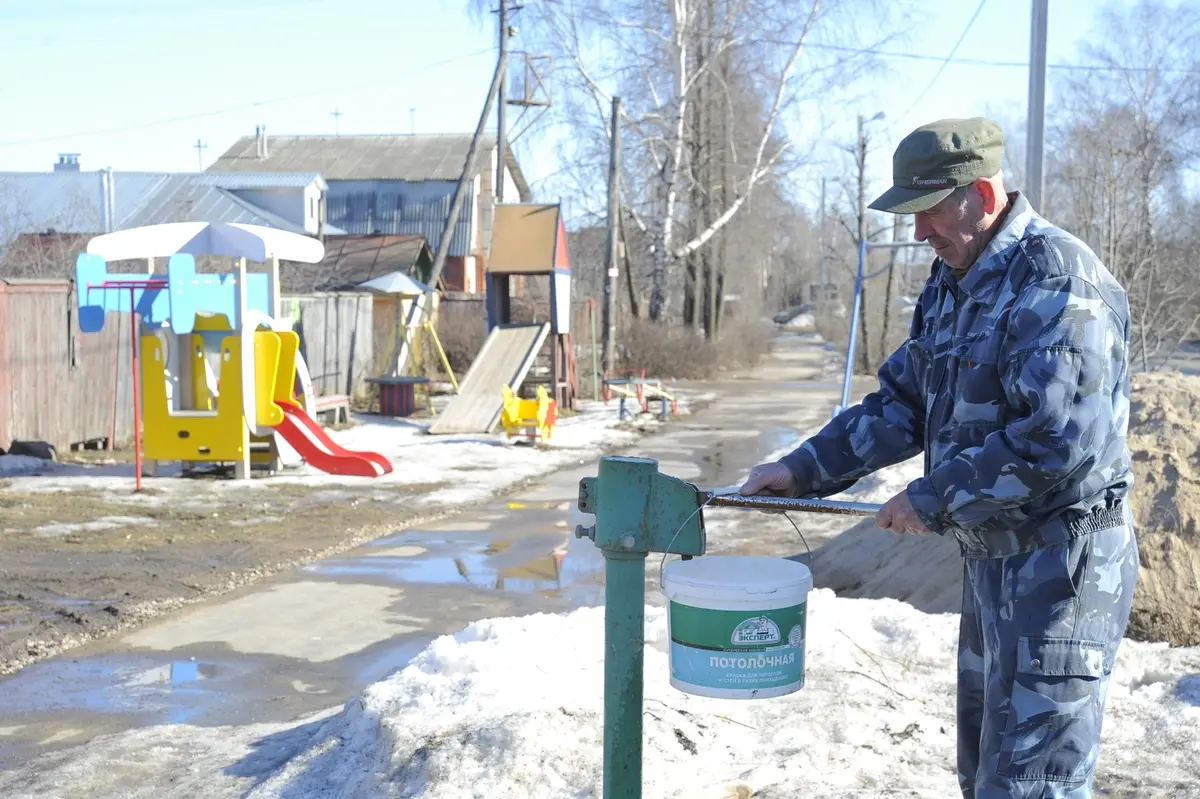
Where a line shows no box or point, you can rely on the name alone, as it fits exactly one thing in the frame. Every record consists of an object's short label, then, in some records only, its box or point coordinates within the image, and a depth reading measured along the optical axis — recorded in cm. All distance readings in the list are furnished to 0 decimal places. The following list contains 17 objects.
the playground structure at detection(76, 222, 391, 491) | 1248
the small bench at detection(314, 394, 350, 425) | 1669
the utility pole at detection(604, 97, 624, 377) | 2580
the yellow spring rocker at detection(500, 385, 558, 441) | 1620
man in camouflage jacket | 250
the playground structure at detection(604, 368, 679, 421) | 2012
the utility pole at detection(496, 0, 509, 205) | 2906
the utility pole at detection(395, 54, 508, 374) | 2861
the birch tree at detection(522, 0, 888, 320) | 2981
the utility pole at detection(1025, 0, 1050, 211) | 1316
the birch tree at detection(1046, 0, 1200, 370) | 1407
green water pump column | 284
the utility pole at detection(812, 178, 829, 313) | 7762
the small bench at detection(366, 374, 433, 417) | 1962
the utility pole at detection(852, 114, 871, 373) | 3380
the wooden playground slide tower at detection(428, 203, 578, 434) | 1950
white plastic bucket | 275
